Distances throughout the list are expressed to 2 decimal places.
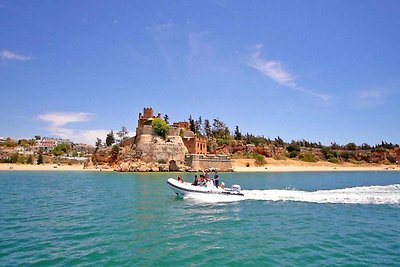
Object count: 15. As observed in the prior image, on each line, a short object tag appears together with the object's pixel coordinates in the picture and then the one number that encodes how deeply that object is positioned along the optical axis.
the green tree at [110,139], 96.41
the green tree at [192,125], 95.59
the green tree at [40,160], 95.88
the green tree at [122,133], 108.75
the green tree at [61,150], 119.19
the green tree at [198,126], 103.15
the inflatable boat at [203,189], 24.09
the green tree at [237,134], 109.23
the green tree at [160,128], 70.97
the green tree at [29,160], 94.70
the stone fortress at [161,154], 68.94
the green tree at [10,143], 123.62
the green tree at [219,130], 107.72
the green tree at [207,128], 106.95
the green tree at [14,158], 94.34
